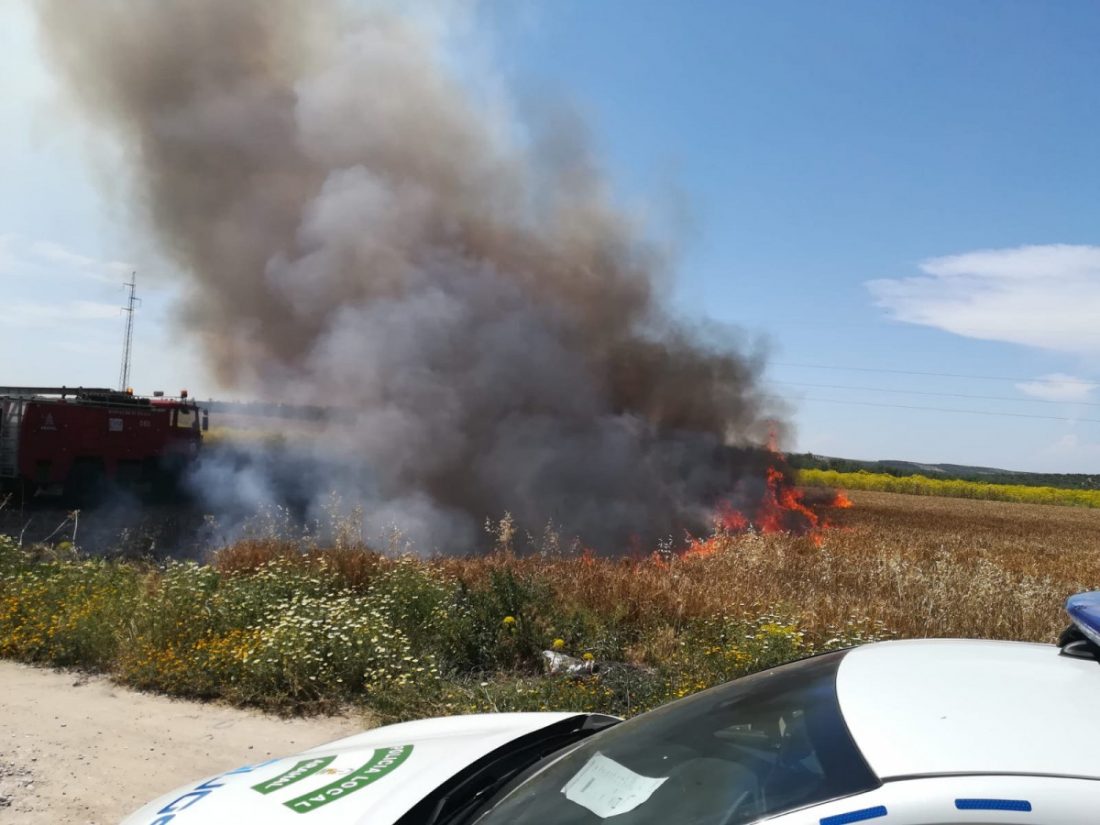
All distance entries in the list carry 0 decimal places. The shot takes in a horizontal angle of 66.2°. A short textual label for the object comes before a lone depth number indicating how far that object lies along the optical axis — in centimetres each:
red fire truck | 1623
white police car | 143
